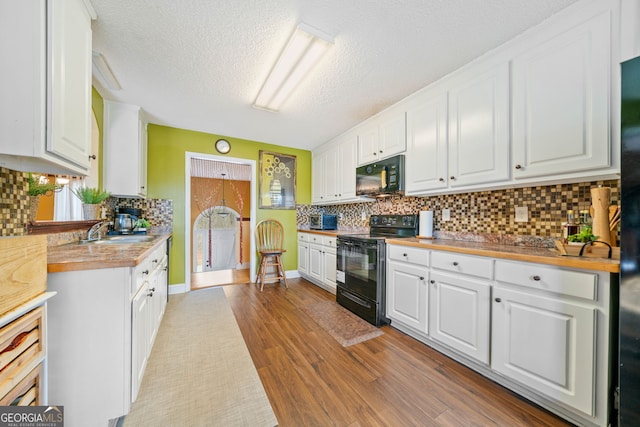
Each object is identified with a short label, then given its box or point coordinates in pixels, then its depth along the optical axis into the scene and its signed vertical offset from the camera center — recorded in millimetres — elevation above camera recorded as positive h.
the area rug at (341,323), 2053 -1126
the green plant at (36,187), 1330 +143
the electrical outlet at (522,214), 1755 +1
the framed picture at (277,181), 3883 +556
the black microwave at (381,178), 2422 +417
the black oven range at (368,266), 2281 -584
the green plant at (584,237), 1264 -125
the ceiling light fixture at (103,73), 1783 +1194
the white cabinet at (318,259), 3152 -717
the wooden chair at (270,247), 3527 -590
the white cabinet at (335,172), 3227 +654
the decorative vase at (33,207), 1355 +21
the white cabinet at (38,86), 871 +517
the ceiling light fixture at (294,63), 1581 +1217
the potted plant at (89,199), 1968 +103
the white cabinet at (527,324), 1096 -666
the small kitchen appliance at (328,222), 3855 -160
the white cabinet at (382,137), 2441 +900
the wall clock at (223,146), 3529 +1034
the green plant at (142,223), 2693 -144
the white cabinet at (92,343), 1061 -645
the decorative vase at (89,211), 2039 -2
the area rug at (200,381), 1241 -1128
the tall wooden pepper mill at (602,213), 1276 +10
